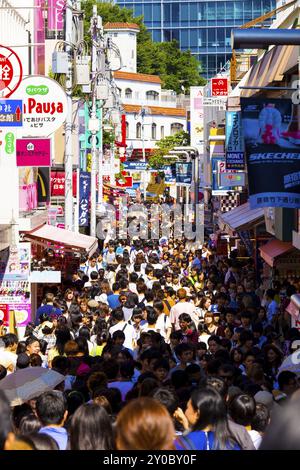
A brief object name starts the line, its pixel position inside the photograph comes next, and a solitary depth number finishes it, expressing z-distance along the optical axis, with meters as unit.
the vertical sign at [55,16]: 37.69
